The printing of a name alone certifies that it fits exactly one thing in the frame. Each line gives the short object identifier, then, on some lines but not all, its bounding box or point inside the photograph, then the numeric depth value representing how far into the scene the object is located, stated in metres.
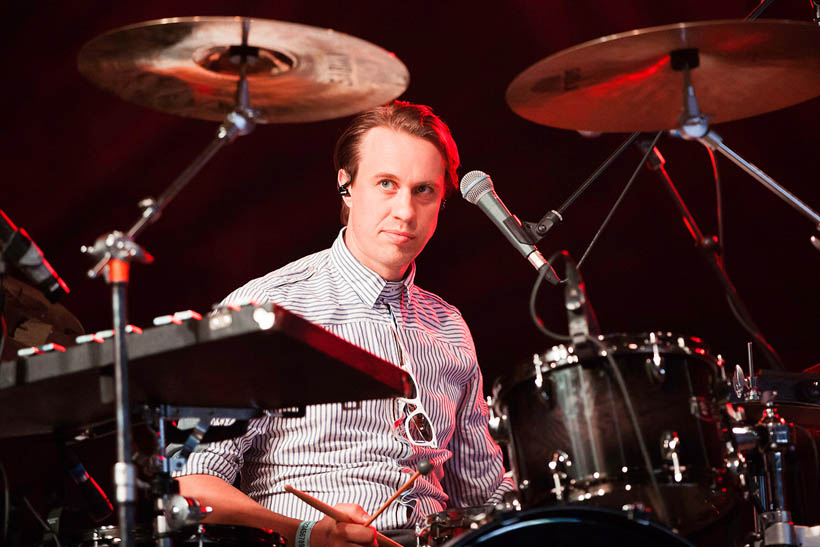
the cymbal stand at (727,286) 4.19
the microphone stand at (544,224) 4.42
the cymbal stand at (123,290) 3.95
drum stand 4.28
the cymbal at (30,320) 4.57
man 4.46
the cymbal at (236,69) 4.10
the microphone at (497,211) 4.43
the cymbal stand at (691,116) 4.22
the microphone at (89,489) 4.21
